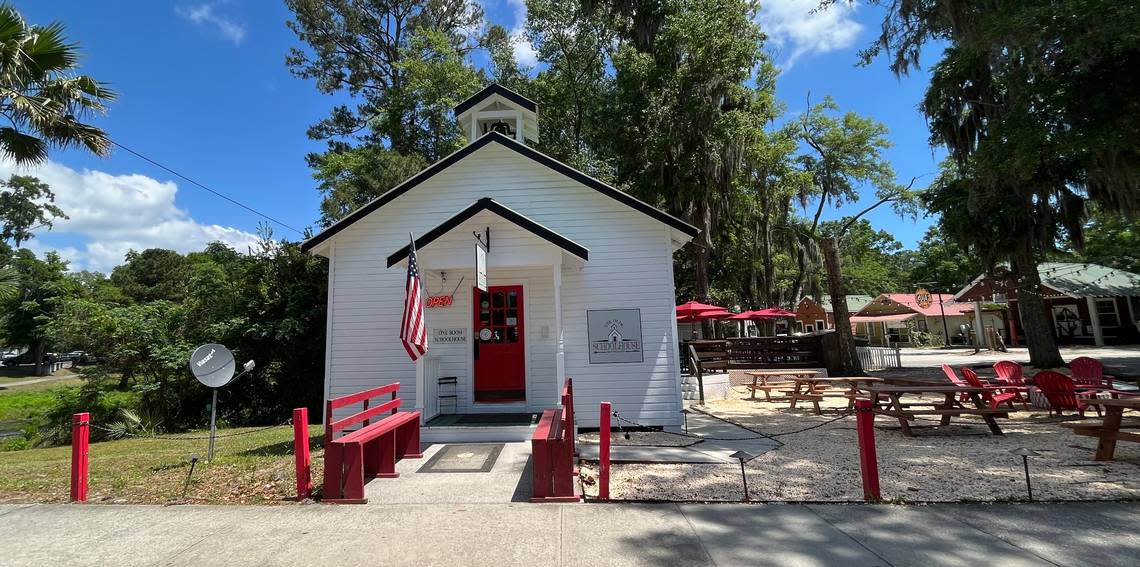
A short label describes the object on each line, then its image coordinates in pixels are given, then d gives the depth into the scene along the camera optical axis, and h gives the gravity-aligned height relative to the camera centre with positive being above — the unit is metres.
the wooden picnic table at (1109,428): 5.75 -1.27
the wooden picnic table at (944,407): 7.51 -1.25
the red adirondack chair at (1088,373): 9.28 -0.96
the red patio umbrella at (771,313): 22.40 +1.21
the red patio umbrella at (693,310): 16.47 +1.12
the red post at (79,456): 5.57 -1.01
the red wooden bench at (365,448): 5.19 -1.13
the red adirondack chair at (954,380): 9.22 -0.96
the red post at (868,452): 4.95 -1.23
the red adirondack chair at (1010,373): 9.08 -0.86
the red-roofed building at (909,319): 29.23 +1.05
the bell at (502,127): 11.88 +5.55
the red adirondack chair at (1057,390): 8.52 -1.14
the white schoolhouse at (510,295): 8.87 +1.09
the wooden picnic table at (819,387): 9.86 -1.12
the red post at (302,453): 5.32 -1.03
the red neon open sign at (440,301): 9.46 +1.04
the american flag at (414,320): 6.93 +0.51
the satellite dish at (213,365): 7.15 -0.02
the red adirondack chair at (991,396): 8.12 -1.15
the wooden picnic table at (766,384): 12.33 -1.18
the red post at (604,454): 5.05 -1.15
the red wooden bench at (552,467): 5.06 -1.26
